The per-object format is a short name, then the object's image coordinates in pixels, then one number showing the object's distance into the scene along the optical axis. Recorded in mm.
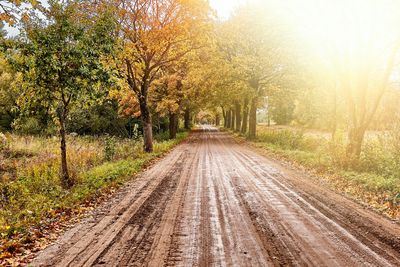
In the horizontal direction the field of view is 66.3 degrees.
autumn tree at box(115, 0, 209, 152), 17031
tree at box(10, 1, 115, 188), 8672
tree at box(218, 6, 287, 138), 25672
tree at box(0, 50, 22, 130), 35312
